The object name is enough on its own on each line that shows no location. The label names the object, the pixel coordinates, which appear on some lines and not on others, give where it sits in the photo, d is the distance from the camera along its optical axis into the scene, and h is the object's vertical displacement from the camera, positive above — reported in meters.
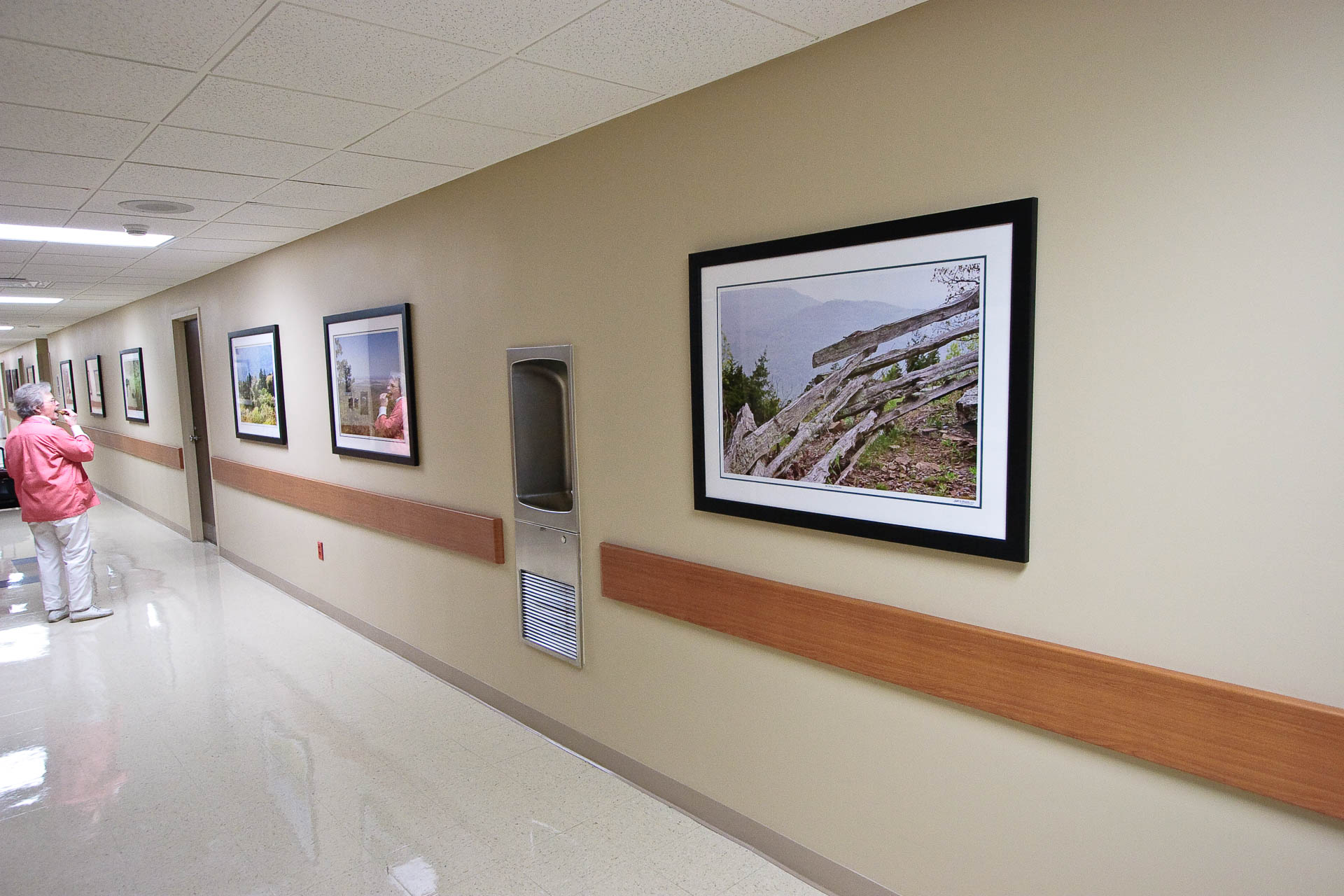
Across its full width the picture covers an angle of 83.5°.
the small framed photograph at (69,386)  11.69 +0.11
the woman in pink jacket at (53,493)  5.16 -0.70
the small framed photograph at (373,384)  4.18 -0.01
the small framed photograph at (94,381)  10.20 +0.13
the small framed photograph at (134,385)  8.57 +0.06
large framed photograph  1.86 -0.03
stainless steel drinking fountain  3.33 -0.56
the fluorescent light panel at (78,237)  4.35 +0.94
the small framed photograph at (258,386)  5.57 +0.01
